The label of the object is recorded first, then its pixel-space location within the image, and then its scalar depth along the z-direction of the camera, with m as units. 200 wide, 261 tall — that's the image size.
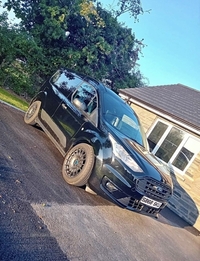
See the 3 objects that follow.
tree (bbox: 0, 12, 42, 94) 10.77
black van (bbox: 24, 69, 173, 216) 4.44
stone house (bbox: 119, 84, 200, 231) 8.16
